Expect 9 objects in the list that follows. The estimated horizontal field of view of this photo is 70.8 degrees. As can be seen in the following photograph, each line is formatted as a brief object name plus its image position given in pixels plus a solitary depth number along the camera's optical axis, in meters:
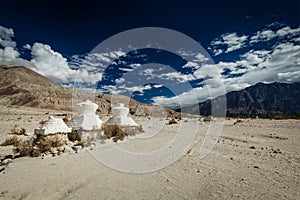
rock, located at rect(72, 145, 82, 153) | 8.36
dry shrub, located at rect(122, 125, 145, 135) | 13.35
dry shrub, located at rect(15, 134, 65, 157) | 7.64
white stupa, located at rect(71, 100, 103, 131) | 11.08
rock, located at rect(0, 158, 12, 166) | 6.84
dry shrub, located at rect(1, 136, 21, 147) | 9.93
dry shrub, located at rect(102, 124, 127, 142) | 11.52
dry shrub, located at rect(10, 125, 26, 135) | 13.24
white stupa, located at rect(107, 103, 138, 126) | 13.65
